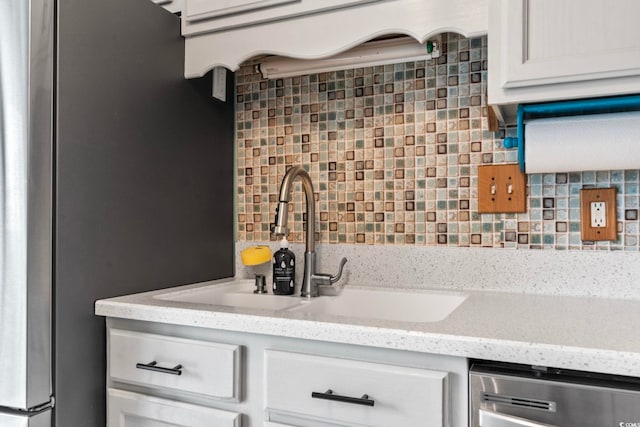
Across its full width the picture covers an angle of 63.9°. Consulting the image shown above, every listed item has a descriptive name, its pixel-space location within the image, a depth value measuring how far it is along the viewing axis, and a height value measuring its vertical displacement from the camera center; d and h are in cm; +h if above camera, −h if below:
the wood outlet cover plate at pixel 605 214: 134 +1
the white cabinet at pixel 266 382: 95 -35
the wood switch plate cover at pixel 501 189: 144 +8
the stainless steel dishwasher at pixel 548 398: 82 -30
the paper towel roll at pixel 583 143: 121 +18
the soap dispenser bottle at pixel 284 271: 161 -17
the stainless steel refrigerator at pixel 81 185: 118 +8
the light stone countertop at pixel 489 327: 84 -21
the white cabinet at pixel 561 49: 105 +36
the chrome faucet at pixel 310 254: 156 -12
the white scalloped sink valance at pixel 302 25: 129 +53
